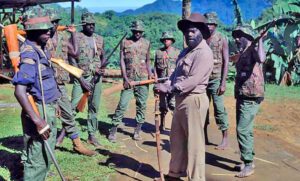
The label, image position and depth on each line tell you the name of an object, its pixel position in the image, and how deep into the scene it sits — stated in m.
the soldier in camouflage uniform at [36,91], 3.11
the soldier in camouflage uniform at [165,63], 7.22
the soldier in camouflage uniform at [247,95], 4.77
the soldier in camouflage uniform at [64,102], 5.25
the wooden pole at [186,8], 8.50
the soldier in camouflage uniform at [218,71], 5.80
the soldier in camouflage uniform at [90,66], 5.93
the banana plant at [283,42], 13.77
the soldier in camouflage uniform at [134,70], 6.27
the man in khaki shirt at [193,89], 3.96
